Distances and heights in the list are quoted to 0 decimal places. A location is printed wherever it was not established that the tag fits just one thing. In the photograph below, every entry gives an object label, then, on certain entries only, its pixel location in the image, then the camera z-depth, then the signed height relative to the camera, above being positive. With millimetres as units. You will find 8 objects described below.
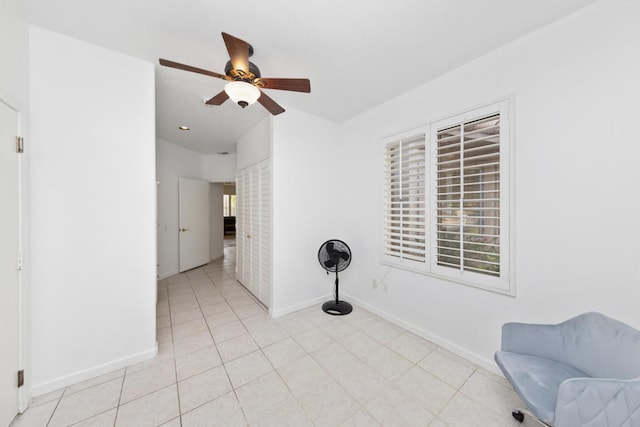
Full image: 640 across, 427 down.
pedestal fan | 2873 -598
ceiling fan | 1426 +969
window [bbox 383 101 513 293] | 1747 +126
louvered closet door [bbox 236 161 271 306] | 2965 -227
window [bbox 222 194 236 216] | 10609 +441
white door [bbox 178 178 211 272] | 4500 -179
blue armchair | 944 -839
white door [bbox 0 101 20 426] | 1279 -290
